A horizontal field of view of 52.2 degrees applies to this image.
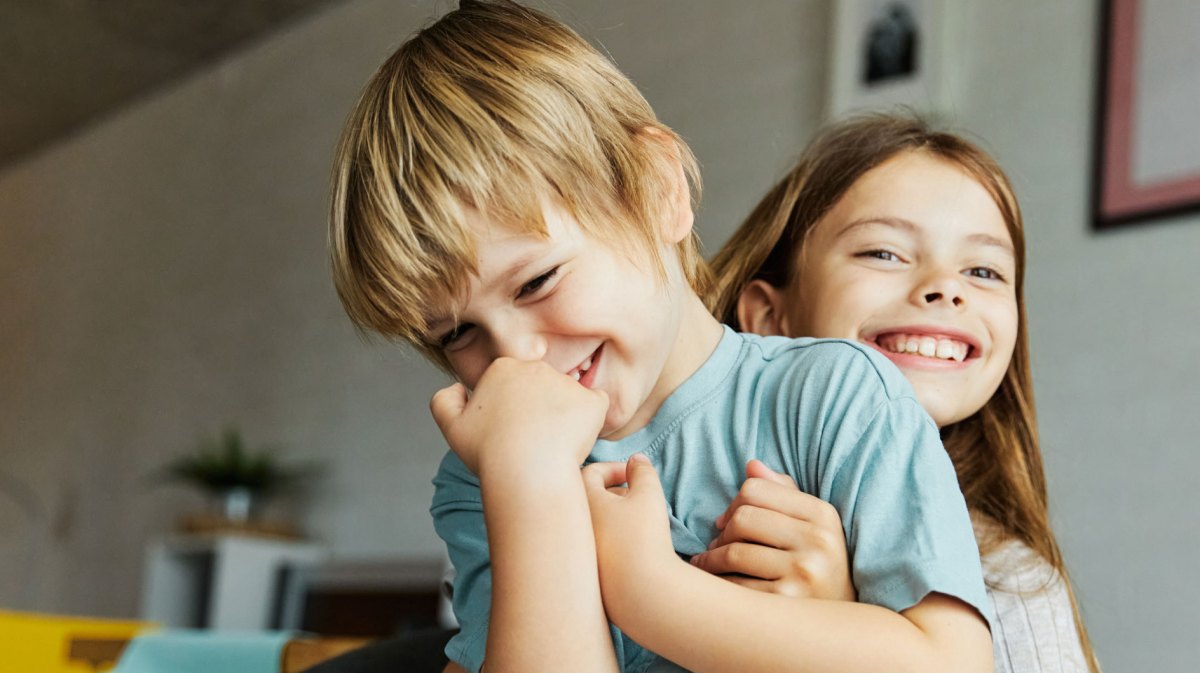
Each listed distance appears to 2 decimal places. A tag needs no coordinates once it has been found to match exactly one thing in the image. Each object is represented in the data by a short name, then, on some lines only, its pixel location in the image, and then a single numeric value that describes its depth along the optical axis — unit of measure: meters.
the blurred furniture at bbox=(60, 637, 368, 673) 1.58
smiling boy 0.72
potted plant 4.54
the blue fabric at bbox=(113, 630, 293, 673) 1.69
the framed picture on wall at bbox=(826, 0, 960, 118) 2.87
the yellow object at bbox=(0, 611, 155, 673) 1.94
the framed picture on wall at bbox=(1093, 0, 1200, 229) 2.46
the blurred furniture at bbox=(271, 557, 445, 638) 3.95
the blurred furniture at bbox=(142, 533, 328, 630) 4.38
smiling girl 1.04
